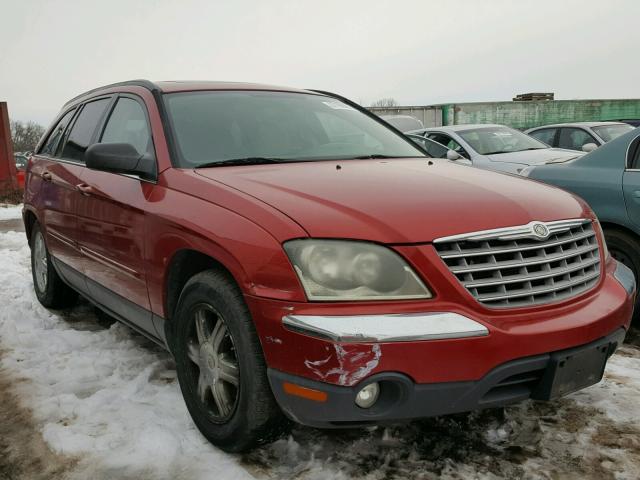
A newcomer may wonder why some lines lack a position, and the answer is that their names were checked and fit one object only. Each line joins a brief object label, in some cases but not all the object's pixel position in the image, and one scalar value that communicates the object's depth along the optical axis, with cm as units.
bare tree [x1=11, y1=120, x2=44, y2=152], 6490
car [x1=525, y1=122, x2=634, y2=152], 981
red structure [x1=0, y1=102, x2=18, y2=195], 1384
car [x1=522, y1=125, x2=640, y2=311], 400
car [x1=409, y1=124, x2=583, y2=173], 769
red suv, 199
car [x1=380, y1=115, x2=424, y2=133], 1183
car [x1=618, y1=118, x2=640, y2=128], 1353
